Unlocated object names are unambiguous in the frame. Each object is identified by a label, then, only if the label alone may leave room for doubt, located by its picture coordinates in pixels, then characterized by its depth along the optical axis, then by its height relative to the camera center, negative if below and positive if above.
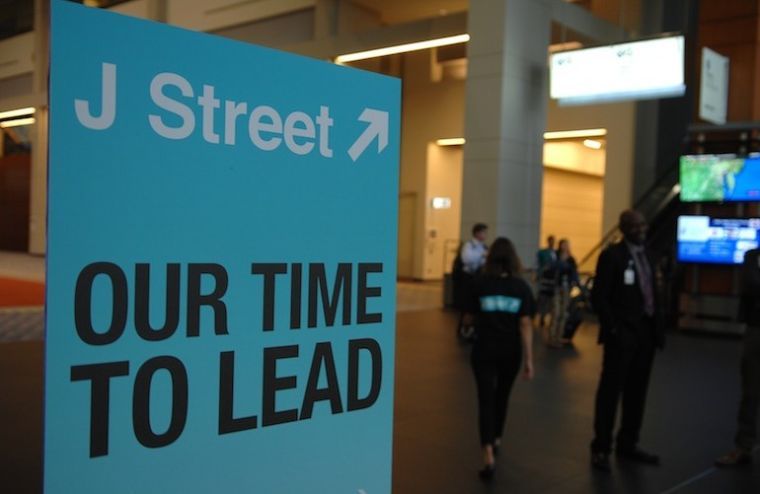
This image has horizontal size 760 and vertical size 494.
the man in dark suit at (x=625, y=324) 4.78 -0.65
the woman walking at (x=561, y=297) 10.26 -1.04
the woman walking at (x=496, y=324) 4.57 -0.65
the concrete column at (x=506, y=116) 13.02 +2.06
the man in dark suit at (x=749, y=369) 4.88 -0.95
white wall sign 11.05 +2.33
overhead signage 10.74 +2.50
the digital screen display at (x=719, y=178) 11.60 +0.93
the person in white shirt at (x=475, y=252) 10.36 -0.42
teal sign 1.08 -0.09
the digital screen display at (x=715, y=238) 11.82 -0.09
